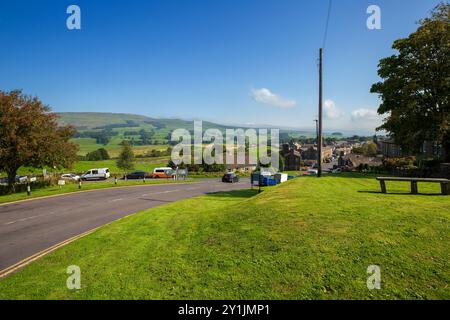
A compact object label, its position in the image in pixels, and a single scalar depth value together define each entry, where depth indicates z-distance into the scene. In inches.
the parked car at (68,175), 1984.4
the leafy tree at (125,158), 2359.7
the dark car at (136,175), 1895.9
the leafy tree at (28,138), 1031.6
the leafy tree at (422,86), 1010.7
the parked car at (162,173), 1975.4
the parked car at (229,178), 1561.3
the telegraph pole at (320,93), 908.0
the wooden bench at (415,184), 540.7
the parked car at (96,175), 1957.1
